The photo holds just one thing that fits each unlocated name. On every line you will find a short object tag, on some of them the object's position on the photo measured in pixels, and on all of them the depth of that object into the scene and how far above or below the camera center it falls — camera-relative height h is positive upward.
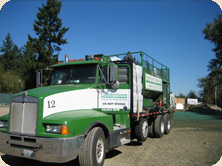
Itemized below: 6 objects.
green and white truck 4.25 -0.32
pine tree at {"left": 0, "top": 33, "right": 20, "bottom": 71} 67.12 +15.32
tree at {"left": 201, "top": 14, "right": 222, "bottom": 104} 36.33 +10.93
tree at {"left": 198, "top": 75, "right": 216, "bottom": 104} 61.80 +2.32
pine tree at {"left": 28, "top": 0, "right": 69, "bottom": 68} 32.75 +11.02
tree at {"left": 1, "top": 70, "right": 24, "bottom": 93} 42.97 +3.37
